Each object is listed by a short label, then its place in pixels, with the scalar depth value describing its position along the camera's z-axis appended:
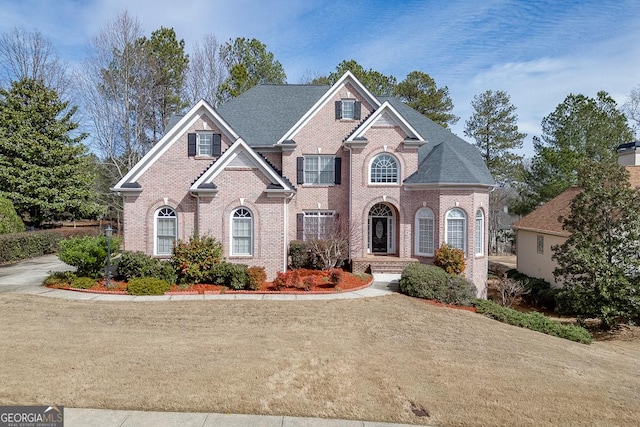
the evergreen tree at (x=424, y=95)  40.94
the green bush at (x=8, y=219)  23.92
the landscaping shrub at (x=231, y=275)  15.42
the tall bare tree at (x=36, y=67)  32.53
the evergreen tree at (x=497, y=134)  41.42
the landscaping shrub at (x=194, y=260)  15.61
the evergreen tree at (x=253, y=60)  40.50
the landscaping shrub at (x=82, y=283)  15.04
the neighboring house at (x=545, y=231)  22.69
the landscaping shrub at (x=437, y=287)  15.22
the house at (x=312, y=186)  16.89
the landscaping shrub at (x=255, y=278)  15.35
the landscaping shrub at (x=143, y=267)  15.48
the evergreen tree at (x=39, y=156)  27.33
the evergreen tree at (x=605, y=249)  15.09
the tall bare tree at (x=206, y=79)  38.59
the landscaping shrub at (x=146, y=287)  14.55
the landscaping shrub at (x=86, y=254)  15.30
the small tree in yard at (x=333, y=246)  18.41
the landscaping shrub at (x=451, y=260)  17.78
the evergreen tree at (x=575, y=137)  28.34
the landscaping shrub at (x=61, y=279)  15.48
